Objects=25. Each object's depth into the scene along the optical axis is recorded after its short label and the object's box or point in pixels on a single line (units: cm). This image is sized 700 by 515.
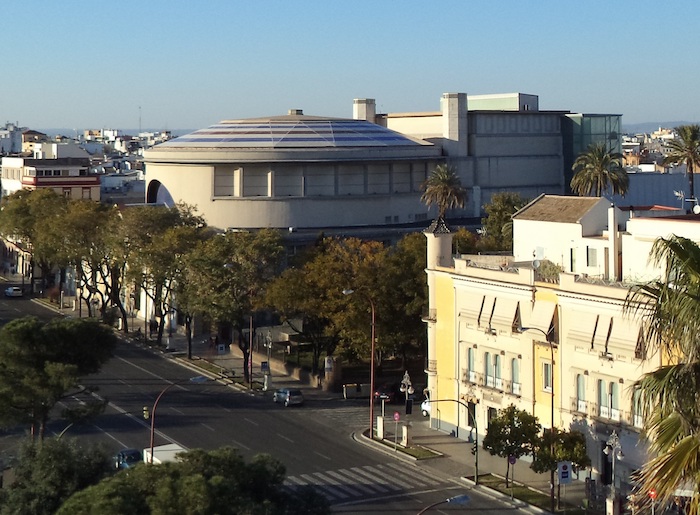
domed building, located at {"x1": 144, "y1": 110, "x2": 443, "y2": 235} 11025
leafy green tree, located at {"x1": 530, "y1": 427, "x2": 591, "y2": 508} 4922
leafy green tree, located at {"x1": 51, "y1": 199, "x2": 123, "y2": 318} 9712
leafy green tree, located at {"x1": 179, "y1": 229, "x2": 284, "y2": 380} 7788
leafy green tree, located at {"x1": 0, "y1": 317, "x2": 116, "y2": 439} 4850
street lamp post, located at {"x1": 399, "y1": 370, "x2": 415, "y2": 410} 6266
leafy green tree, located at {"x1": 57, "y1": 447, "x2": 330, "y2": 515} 3031
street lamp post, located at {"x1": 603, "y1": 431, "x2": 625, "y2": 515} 4644
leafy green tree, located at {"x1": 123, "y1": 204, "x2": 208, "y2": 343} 8750
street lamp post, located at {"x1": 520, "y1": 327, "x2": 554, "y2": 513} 4850
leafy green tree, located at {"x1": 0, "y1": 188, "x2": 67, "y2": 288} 10800
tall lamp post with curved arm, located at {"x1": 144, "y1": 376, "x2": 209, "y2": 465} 4651
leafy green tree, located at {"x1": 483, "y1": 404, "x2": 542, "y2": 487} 5118
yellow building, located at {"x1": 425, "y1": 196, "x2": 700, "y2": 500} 5128
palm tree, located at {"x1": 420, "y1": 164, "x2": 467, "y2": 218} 10662
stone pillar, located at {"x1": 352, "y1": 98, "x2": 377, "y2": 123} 13488
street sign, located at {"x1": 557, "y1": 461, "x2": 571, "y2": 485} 4772
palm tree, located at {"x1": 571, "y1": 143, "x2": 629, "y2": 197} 9469
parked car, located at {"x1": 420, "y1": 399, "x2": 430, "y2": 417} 6394
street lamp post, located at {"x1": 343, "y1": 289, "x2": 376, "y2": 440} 6100
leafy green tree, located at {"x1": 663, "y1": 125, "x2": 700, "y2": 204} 8994
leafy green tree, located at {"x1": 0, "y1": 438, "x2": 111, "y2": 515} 3544
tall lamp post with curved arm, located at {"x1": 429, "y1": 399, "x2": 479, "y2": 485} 5156
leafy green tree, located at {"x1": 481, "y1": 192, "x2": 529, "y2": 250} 9325
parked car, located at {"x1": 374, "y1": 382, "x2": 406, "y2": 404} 6962
